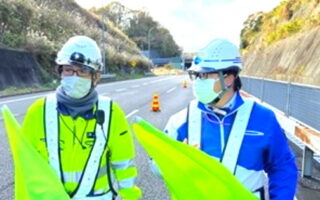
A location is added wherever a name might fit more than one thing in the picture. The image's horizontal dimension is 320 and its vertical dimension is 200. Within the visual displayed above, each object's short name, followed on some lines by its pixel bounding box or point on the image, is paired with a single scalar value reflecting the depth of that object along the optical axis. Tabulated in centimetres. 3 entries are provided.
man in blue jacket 189
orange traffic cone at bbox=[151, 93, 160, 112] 1262
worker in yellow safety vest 203
